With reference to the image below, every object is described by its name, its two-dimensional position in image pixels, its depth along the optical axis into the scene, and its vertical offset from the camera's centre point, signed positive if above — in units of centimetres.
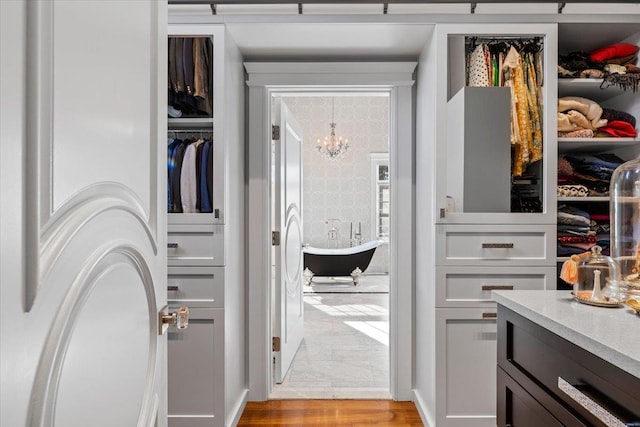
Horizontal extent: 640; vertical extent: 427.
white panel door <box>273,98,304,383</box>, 305 -28
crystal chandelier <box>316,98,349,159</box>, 752 +107
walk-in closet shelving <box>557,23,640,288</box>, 234 +35
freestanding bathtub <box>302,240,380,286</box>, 706 -90
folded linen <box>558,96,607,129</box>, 236 +53
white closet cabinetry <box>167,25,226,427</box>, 227 -44
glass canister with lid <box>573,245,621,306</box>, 125 -22
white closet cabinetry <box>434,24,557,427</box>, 229 -11
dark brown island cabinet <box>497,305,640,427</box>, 89 -43
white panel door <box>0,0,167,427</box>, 52 -1
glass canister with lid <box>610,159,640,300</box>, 131 -4
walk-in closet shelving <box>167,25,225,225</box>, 227 +58
